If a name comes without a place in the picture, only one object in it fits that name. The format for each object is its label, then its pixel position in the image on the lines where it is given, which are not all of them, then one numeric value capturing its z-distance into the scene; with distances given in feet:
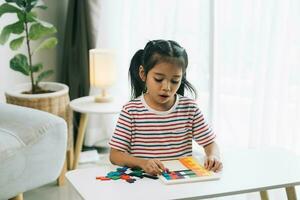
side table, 9.48
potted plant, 9.20
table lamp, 9.84
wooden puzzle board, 5.08
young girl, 5.73
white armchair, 6.93
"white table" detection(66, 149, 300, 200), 4.77
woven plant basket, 9.19
